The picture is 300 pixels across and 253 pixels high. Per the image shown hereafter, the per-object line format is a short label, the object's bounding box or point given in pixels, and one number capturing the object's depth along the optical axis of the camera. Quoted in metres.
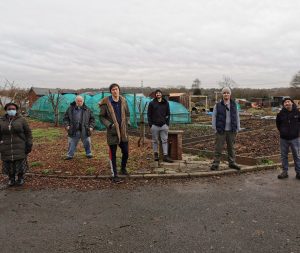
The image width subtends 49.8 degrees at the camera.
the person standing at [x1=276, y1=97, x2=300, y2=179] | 6.61
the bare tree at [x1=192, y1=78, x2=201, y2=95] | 89.06
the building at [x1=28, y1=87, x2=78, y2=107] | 52.66
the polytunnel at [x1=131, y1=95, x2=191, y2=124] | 20.45
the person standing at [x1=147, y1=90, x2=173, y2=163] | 8.03
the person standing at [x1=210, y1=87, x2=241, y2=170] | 7.11
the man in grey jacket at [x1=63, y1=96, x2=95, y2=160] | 8.90
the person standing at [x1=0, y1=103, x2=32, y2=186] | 6.41
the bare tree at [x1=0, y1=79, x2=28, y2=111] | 26.60
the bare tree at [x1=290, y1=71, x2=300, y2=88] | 67.83
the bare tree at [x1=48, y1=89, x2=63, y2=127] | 19.95
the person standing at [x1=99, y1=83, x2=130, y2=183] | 6.49
